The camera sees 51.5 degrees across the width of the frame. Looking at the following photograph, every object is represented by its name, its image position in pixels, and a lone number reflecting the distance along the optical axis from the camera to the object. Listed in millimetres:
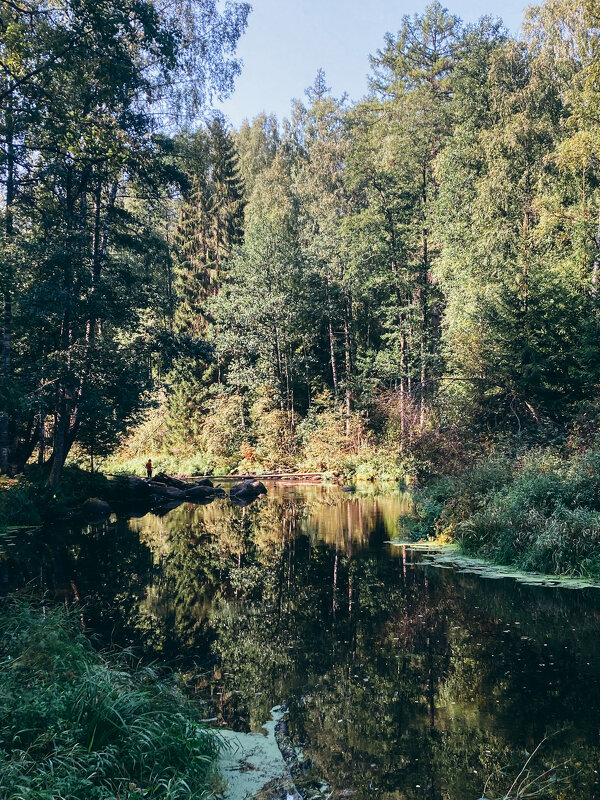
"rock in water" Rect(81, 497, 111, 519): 17250
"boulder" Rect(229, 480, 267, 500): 21667
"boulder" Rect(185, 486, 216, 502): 21922
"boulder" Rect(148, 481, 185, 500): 21812
